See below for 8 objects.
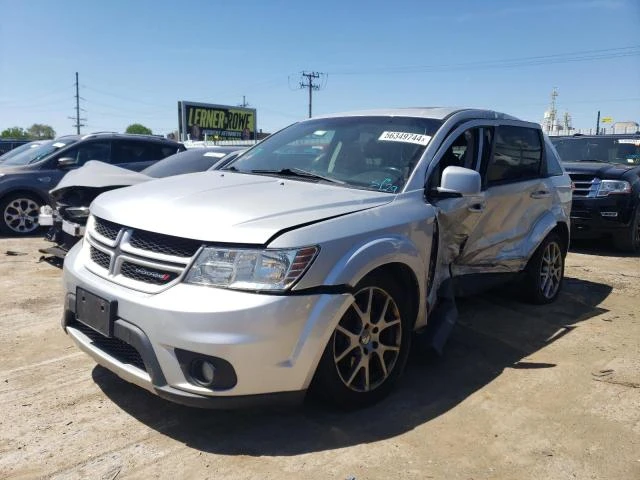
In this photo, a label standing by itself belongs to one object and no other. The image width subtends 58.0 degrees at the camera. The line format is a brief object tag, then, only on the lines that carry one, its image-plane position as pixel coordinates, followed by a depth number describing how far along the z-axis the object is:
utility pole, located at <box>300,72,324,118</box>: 64.96
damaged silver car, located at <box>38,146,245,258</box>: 5.76
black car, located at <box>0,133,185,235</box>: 9.02
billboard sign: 35.91
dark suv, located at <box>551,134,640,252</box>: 8.67
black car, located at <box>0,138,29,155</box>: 21.50
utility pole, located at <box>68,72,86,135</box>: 78.93
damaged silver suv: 2.74
